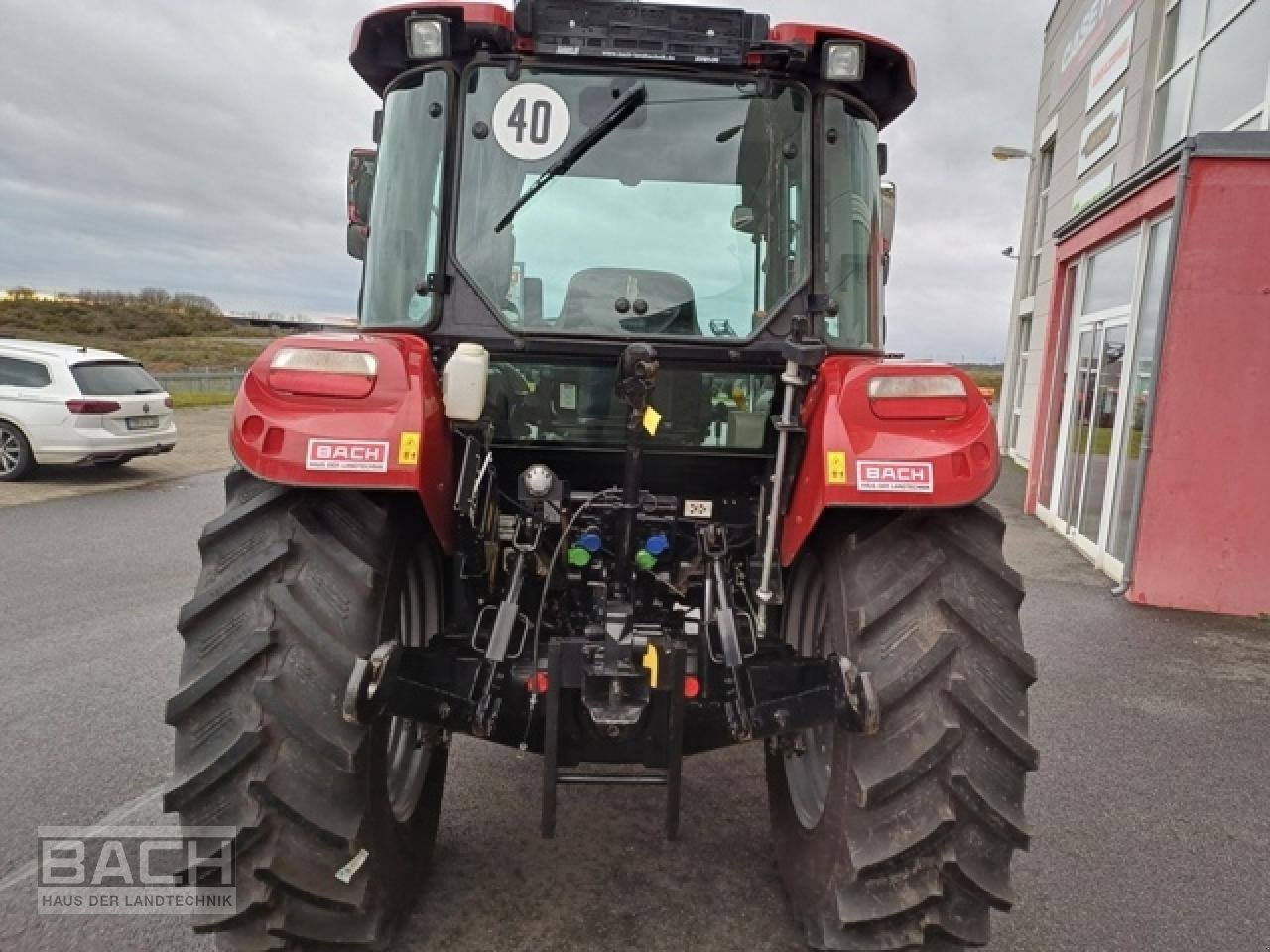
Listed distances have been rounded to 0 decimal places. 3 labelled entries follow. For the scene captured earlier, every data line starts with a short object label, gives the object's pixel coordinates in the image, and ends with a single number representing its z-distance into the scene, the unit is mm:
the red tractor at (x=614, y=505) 2006
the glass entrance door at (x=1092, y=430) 8438
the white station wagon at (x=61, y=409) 10938
